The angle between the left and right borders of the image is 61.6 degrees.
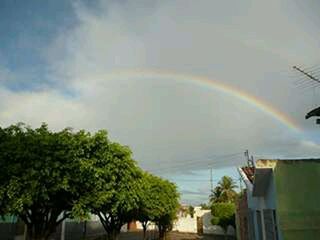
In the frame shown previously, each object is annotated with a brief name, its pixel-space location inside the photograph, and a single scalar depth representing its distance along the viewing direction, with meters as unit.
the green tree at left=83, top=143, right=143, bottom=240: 11.70
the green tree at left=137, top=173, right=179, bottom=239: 22.41
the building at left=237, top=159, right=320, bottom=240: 9.28
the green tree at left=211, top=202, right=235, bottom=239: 32.97
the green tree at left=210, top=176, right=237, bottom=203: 48.54
